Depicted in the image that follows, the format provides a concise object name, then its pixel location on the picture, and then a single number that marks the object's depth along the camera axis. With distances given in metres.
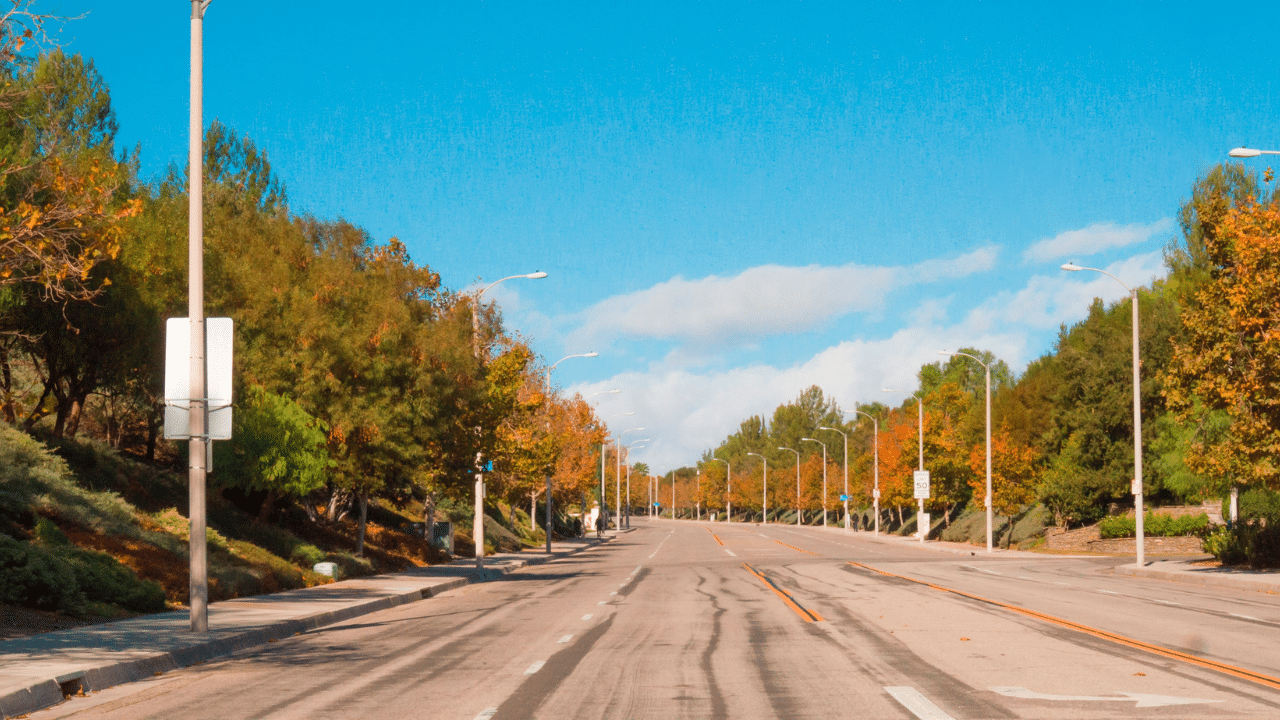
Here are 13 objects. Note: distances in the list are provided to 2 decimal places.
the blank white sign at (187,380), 16.55
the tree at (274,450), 26.30
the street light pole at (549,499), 52.09
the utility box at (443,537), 43.66
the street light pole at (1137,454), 37.25
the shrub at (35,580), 16.25
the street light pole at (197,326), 15.99
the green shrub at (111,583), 17.95
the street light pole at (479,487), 35.09
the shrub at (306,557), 28.47
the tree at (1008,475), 60.16
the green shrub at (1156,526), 49.69
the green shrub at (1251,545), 33.34
